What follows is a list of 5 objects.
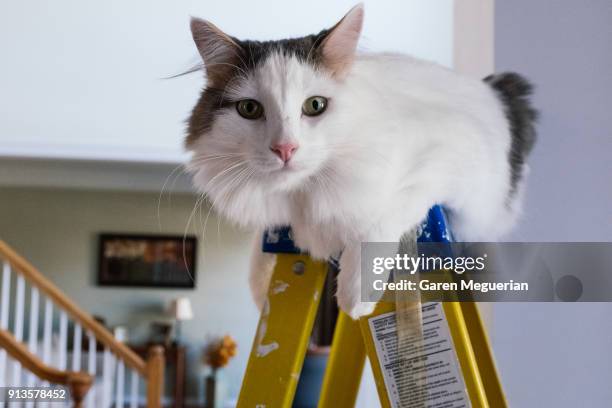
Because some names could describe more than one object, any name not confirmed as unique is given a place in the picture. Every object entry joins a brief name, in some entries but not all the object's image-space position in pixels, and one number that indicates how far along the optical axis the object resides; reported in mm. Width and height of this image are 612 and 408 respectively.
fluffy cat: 473
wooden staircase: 2752
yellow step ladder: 459
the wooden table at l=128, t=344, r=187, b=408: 4656
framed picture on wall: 4879
